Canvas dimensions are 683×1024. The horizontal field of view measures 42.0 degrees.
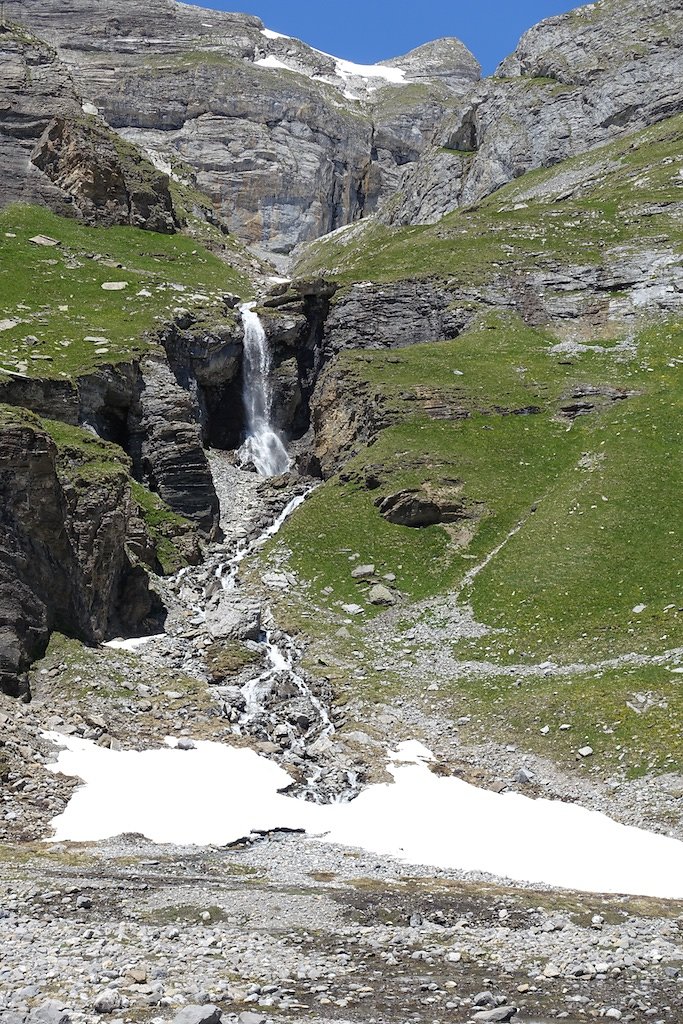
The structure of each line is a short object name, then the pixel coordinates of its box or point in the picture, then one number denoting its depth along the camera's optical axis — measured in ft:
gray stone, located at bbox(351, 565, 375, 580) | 139.23
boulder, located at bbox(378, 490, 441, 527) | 152.15
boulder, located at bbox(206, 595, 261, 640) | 124.88
